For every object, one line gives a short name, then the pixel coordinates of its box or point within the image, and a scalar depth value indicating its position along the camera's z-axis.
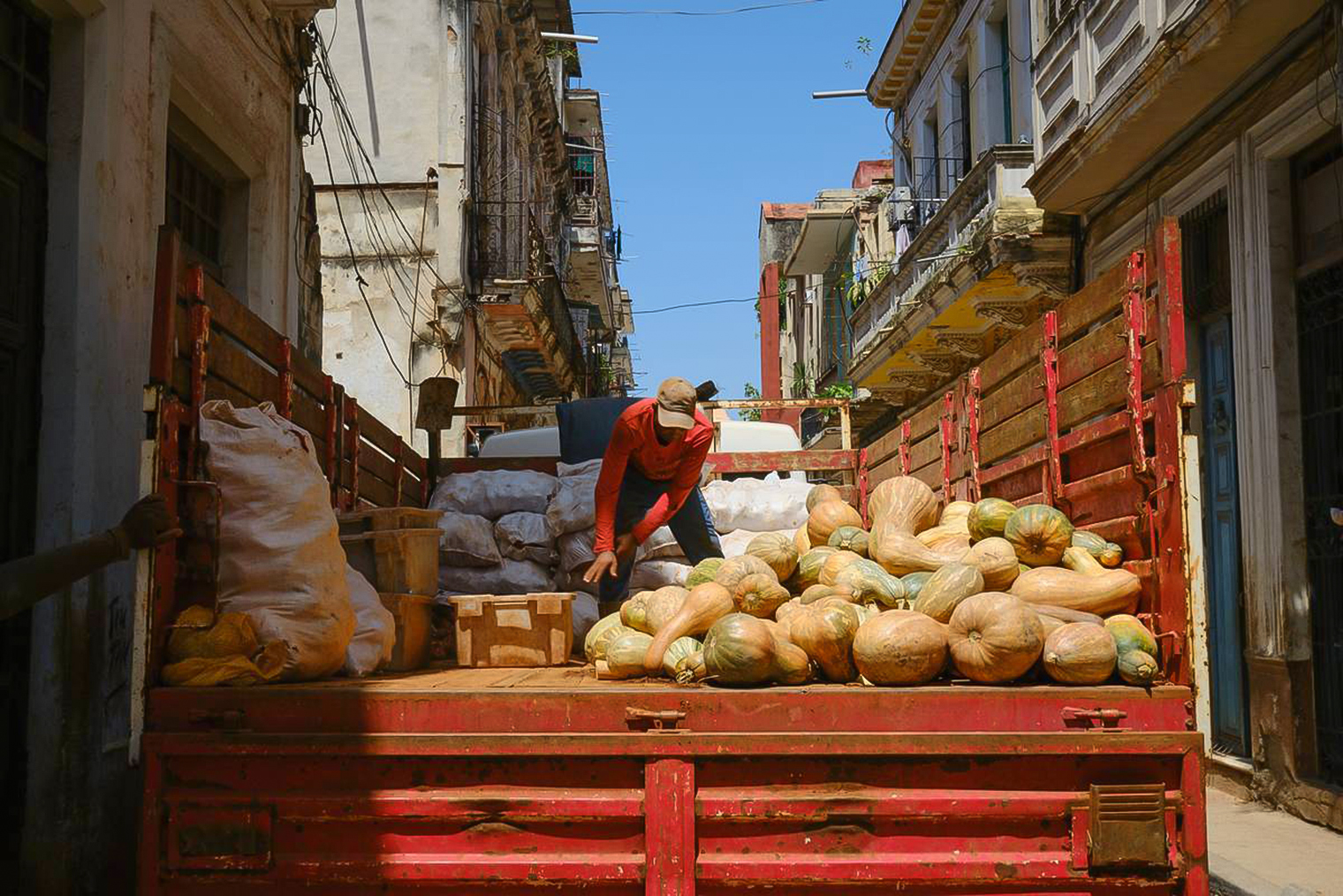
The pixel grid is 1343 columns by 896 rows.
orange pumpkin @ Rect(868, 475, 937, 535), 5.63
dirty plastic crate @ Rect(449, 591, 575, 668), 4.99
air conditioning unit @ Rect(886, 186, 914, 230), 17.93
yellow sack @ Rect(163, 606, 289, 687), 3.63
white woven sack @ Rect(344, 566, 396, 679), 4.38
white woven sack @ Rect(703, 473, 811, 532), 7.81
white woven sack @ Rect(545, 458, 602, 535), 6.67
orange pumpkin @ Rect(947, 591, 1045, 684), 3.66
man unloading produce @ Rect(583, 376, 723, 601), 5.66
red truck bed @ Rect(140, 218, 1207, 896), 3.29
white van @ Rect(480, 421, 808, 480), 9.91
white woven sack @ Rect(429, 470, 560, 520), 7.14
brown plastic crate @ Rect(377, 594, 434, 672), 5.01
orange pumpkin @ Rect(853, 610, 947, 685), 3.69
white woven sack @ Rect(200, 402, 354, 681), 3.97
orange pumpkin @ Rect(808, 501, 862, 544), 6.12
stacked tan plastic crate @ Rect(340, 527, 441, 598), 5.19
